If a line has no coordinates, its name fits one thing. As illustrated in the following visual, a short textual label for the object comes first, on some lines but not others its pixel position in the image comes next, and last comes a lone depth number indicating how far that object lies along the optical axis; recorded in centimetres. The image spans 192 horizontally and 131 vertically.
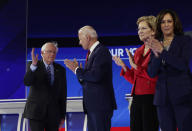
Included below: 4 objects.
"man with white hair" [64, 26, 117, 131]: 579
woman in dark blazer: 450
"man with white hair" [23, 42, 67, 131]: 682
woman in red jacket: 554
